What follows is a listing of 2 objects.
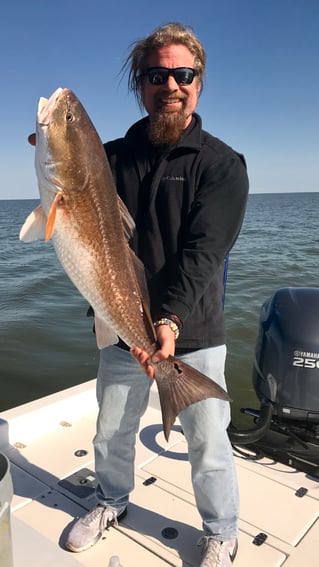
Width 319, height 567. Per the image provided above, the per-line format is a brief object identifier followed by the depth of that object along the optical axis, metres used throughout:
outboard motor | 3.72
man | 2.57
